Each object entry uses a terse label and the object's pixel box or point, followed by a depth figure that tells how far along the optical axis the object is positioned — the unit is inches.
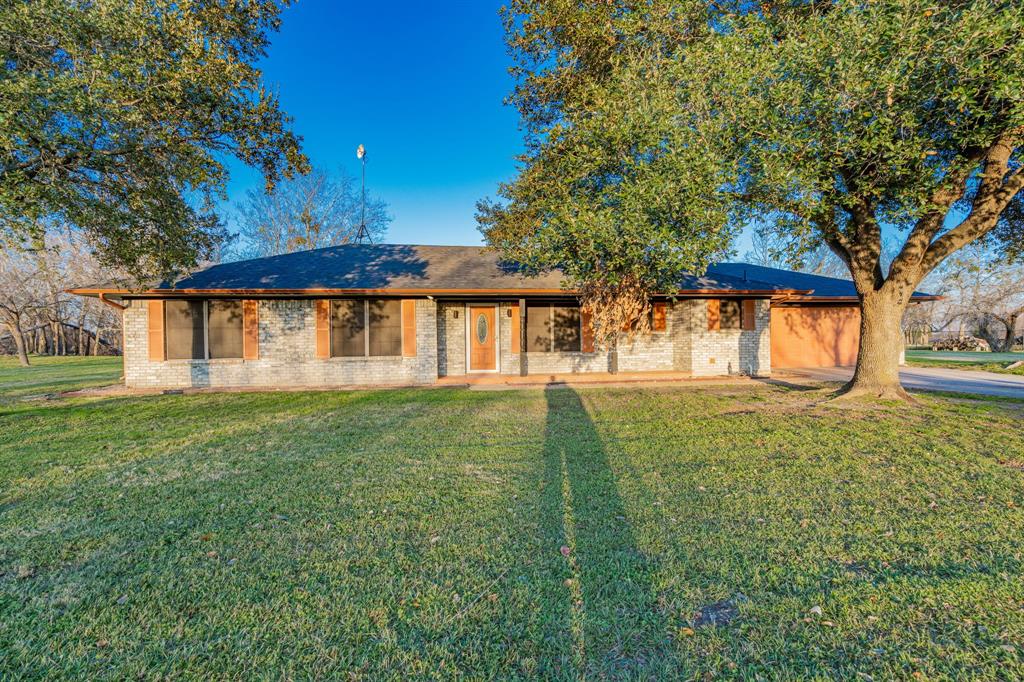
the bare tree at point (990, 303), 973.2
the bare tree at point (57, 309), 856.9
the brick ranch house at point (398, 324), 423.8
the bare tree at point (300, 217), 1112.2
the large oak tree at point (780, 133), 200.7
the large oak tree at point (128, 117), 210.1
